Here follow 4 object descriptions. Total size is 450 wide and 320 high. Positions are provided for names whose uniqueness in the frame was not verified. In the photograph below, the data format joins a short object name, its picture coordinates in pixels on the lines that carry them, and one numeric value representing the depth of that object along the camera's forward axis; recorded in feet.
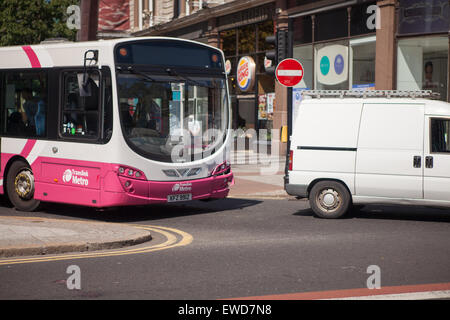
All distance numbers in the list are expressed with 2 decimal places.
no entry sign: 51.37
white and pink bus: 37.11
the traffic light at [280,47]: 52.03
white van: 36.24
